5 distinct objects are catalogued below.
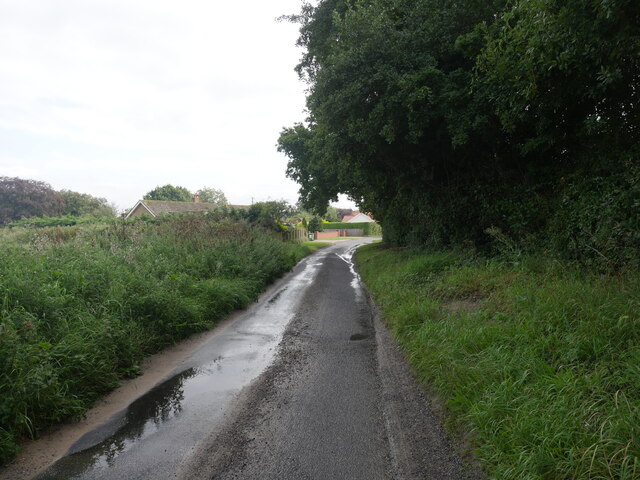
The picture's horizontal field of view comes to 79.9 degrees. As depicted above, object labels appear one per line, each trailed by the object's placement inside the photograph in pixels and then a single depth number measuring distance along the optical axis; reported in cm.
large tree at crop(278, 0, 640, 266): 561
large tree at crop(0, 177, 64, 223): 4081
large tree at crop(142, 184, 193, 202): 7912
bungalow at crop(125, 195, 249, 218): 4856
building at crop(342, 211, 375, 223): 9125
